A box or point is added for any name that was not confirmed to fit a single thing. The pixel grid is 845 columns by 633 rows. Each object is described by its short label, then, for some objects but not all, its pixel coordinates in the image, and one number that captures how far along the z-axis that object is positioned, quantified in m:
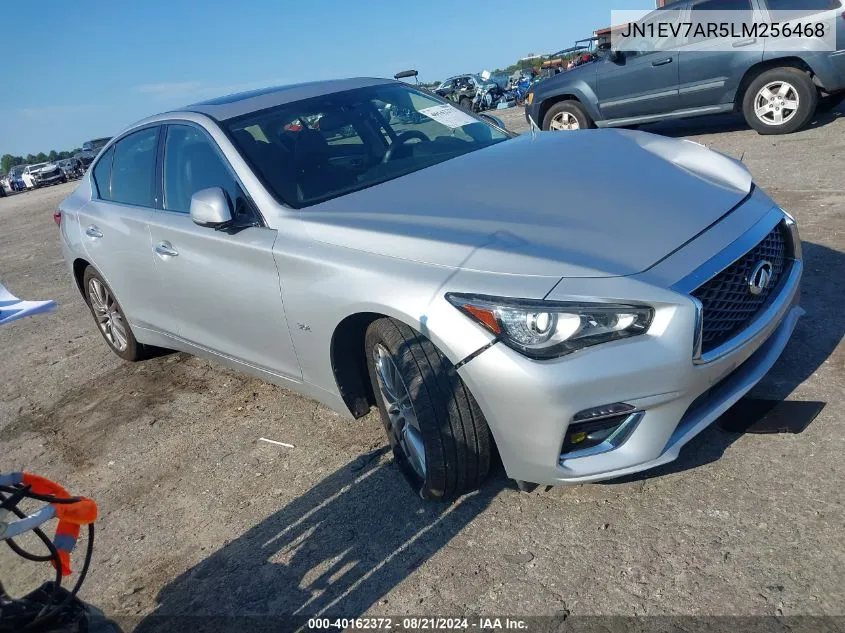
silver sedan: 2.45
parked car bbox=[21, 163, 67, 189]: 35.97
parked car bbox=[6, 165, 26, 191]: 37.74
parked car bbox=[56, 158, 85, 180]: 36.94
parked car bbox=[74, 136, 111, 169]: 34.94
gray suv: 8.49
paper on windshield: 4.35
